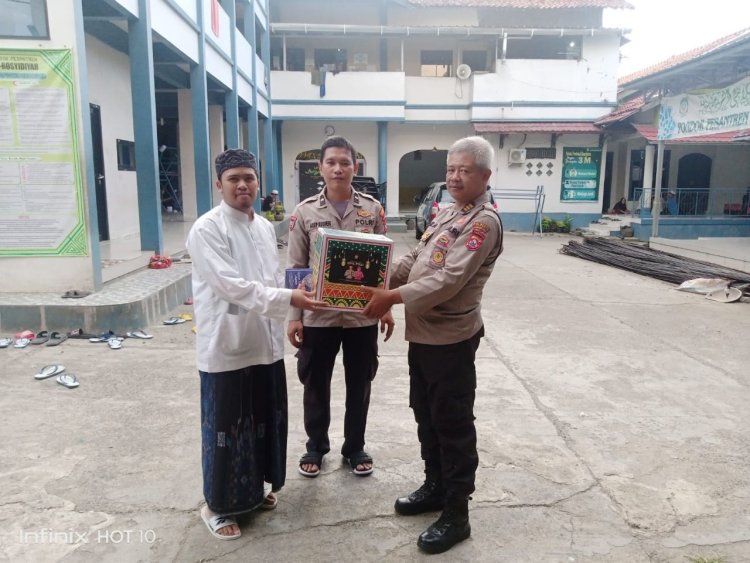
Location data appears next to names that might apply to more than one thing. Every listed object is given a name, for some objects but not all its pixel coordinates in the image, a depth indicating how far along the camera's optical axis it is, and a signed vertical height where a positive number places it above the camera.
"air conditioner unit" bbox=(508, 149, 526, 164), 16.91 +0.92
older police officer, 2.15 -0.49
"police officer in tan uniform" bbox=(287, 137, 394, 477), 2.68 -0.71
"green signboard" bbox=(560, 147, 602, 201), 17.19 +0.55
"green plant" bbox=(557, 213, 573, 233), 16.92 -1.13
